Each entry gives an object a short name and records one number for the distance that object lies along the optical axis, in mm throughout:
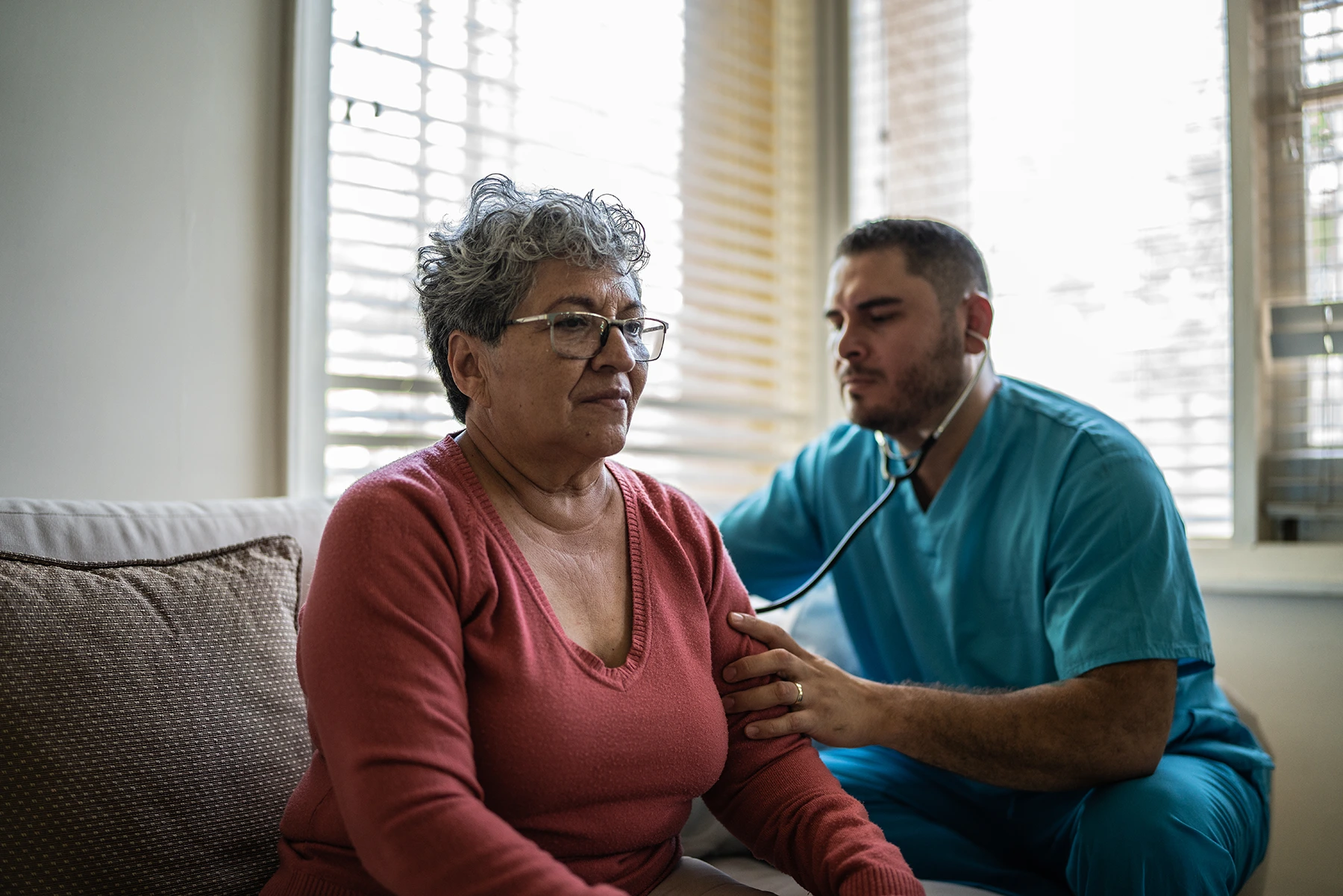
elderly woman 861
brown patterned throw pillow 971
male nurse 1276
